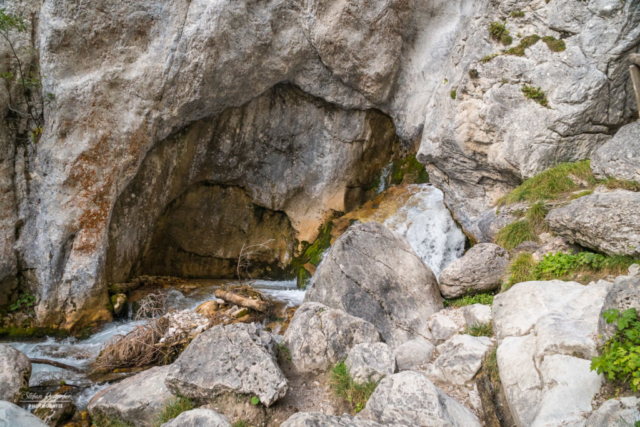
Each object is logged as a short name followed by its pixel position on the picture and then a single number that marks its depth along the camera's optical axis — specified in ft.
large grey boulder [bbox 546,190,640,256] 16.21
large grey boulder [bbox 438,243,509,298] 22.26
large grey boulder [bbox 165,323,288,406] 15.07
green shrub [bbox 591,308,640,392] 10.07
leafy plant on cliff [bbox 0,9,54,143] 28.63
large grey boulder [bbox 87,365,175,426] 16.34
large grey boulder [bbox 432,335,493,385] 15.53
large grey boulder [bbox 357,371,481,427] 12.15
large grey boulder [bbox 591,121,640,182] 20.36
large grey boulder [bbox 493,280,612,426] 10.90
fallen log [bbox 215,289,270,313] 28.96
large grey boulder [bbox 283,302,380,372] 17.67
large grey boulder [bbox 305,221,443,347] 22.48
